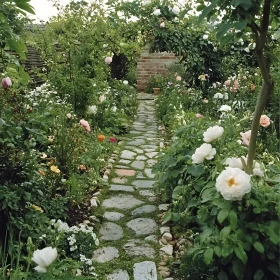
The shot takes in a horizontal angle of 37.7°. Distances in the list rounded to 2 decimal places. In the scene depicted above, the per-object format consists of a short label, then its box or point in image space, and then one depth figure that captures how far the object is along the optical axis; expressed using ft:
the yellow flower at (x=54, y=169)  10.24
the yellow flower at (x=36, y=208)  8.41
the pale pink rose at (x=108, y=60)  21.53
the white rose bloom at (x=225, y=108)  12.44
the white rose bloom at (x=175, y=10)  25.12
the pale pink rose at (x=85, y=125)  12.91
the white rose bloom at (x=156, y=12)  24.88
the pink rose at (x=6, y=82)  8.94
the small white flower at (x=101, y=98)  19.64
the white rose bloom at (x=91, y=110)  17.60
